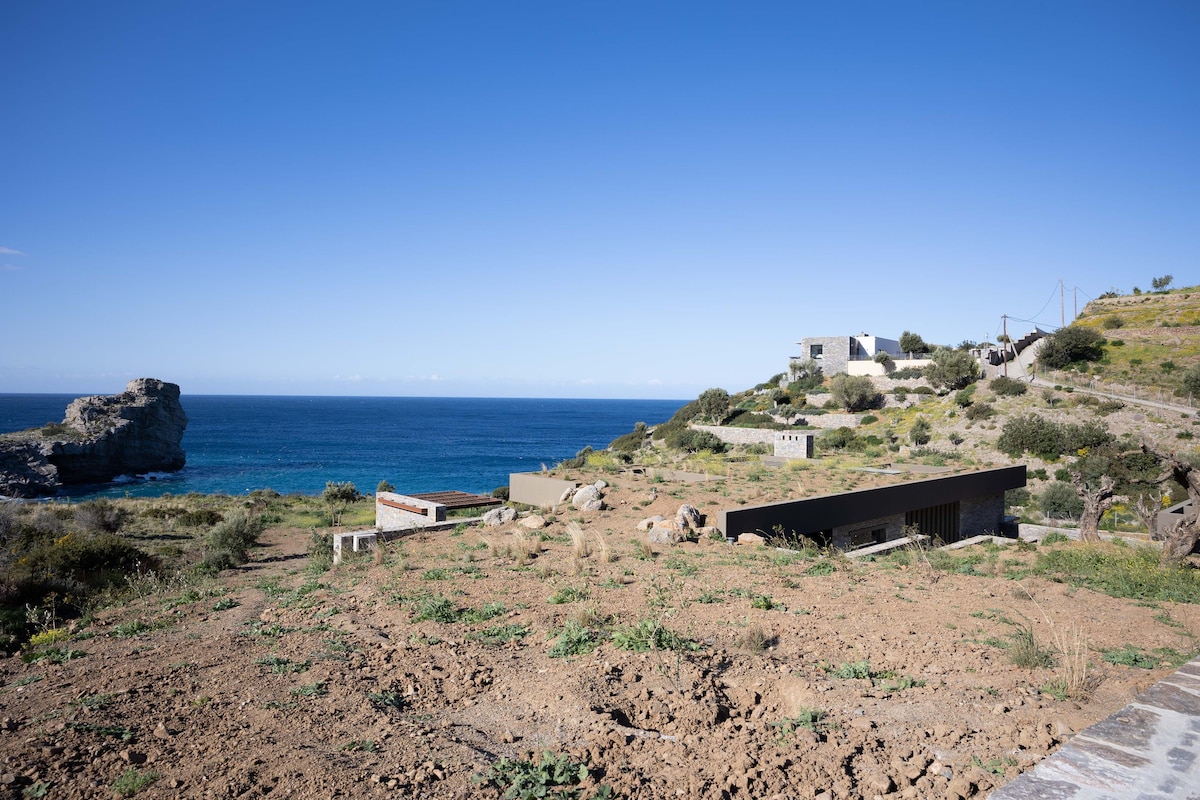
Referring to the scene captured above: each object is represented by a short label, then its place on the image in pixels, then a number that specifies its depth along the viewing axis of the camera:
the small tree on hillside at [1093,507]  14.49
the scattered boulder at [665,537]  12.57
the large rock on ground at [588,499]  16.31
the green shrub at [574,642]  6.05
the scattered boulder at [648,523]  13.67
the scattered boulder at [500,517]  15.36
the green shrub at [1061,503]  26.12
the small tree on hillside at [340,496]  29.61
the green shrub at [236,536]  14.75
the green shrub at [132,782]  3.63
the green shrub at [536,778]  3.64
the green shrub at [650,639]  5.97
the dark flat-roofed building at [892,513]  14.76
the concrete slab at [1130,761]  3.04
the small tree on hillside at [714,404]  56.78
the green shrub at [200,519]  24.98
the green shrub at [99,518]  21.45
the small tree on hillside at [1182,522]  10.53
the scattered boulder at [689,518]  13.46
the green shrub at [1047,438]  34.06
